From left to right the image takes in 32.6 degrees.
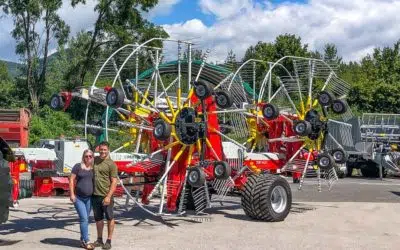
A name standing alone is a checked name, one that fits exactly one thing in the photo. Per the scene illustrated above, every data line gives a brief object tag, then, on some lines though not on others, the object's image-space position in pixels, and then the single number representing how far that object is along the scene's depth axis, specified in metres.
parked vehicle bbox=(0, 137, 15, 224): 9.90
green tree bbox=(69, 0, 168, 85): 40.09
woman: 10.02
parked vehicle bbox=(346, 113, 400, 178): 29.03
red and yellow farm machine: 12.66
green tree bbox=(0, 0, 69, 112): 39.56
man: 10.06
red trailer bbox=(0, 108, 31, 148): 20.27
